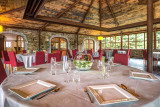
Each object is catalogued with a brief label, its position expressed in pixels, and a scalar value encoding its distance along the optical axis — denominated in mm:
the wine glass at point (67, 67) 1103
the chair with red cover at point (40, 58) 3191
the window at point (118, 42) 10728
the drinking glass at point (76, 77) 1018
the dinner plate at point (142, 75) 1113
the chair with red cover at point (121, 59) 2366
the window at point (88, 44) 11414
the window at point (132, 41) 9742
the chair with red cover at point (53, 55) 2732
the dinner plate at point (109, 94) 647
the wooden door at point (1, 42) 10586
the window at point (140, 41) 9195
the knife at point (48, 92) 724
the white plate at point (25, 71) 1383
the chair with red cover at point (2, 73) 1572
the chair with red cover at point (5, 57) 4417
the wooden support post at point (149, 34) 3459
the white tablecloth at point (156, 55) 4848
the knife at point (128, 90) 749
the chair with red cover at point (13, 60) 3608
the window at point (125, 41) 10198
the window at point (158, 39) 8117
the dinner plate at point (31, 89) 732
